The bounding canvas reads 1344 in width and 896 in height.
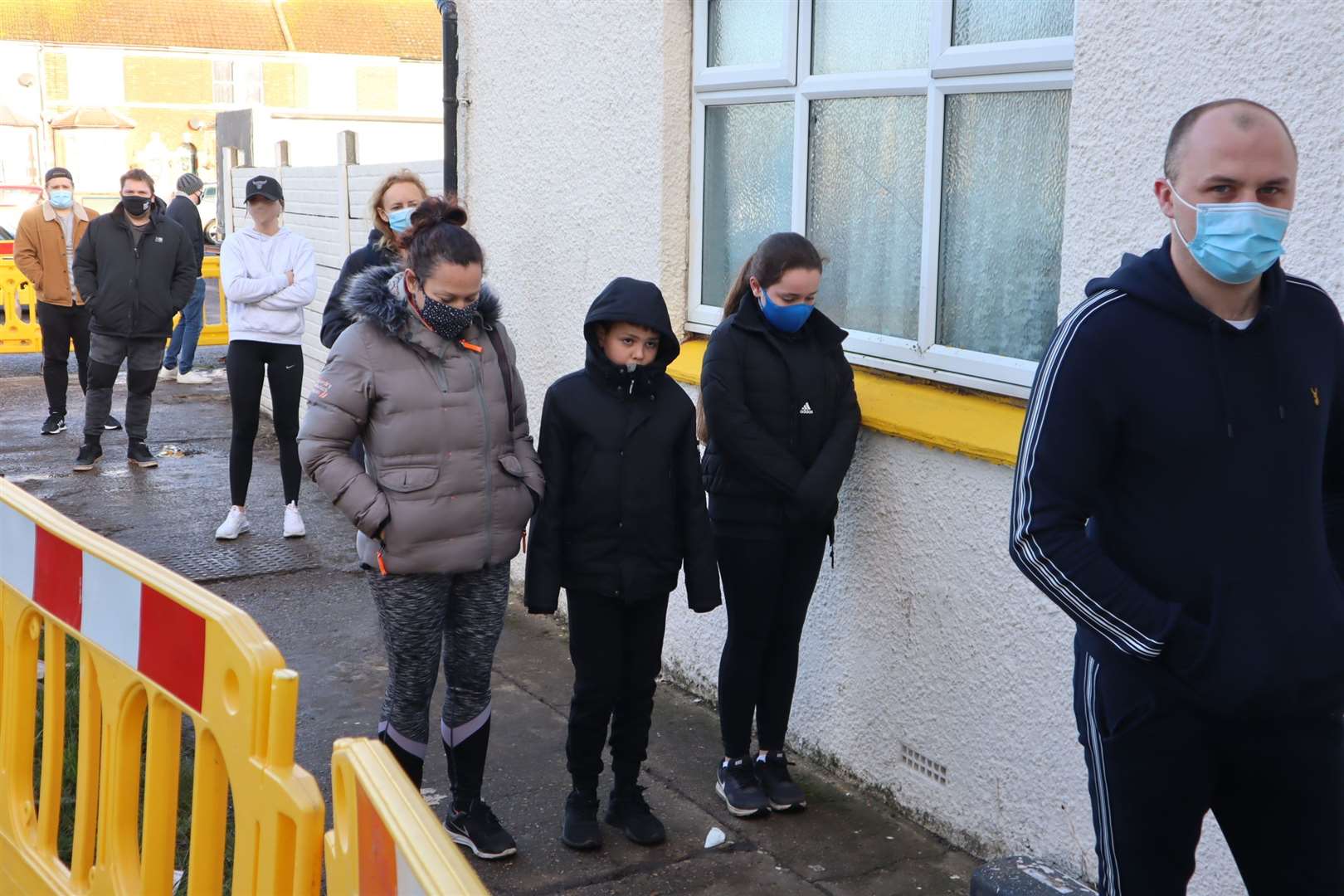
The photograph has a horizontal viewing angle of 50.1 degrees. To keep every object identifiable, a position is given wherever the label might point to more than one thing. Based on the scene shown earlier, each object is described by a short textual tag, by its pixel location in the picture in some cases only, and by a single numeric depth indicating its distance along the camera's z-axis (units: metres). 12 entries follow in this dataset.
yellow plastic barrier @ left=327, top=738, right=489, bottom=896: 1.72
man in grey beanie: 14.01
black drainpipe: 7.20
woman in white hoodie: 7.58
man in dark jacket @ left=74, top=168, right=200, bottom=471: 9.45
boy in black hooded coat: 4.19
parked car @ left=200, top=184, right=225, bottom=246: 39.75
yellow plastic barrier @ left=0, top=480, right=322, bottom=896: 2.47
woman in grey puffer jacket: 3.96
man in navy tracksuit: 2.42
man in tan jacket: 10.91
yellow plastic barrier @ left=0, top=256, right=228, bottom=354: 15.72
